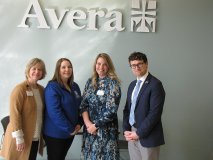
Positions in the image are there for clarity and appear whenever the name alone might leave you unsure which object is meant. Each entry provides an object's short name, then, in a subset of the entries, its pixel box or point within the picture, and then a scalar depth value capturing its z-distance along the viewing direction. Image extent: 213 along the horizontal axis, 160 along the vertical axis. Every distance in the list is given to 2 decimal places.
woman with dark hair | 2.52
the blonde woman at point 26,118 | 2.42
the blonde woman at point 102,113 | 2.53
